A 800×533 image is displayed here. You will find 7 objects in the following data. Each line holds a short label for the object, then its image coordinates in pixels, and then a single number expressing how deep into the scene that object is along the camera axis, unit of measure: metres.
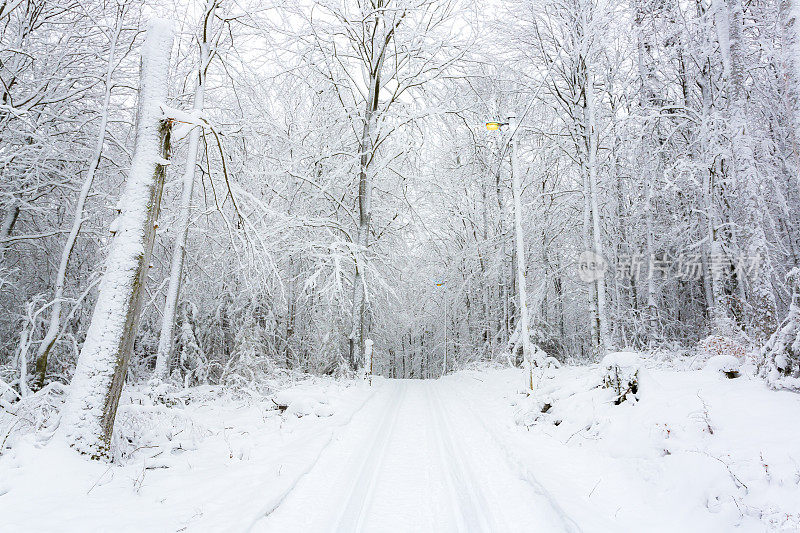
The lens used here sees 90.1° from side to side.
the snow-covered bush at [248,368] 11.54
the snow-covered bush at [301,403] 8.90
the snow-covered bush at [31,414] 4.63
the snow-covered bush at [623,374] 6.78
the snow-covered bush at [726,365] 5.90
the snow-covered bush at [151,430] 5.25
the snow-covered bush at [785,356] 4.82
